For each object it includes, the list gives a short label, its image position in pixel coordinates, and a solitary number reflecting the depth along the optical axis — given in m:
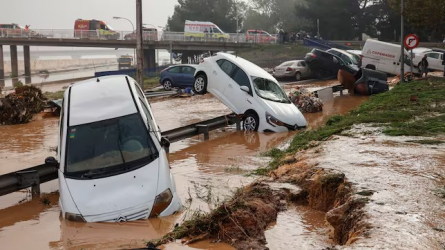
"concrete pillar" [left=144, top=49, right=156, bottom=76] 77.43
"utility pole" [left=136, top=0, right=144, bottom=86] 28.52
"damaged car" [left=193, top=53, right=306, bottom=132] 18.19
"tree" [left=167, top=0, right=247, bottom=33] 96.12
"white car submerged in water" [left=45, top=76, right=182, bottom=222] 9.20
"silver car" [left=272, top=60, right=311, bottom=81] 37.00
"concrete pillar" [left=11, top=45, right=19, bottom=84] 85.20
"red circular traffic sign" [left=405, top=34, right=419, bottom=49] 28.86
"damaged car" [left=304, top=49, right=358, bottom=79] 35.69
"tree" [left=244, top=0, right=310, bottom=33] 102.30
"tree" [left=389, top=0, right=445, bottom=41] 29.42
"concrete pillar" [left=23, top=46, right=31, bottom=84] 86.56
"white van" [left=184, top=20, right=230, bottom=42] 66.44
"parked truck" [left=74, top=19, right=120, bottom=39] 71.95
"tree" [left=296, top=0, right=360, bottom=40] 72.62
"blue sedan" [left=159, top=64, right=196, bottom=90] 30.98
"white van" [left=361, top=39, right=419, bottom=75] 36.31
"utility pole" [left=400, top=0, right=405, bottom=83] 29.53
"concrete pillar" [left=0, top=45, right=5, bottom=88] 83.82
